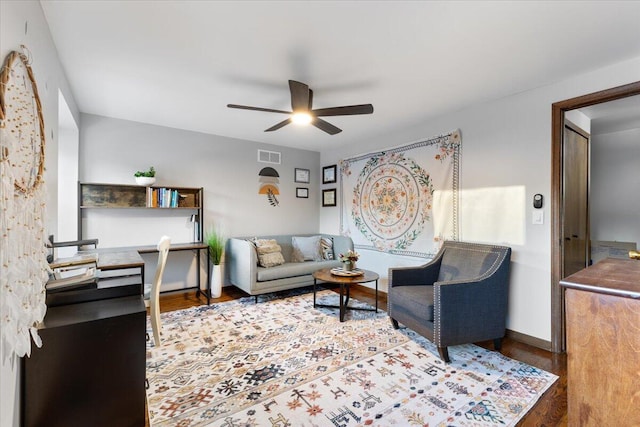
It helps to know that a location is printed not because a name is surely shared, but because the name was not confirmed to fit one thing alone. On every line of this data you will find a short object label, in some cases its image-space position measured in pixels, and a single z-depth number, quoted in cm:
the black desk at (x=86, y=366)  131
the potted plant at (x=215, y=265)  388
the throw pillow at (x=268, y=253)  388
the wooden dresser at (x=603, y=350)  99
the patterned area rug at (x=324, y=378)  169
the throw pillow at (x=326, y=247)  451
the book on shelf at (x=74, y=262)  192
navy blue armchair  229
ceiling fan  227
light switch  258
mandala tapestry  333
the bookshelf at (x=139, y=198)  334
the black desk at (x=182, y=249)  330
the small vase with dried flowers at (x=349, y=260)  336
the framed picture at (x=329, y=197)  505
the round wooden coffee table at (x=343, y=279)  303
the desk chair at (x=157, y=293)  234
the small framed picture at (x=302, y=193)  512
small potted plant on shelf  351
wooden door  277
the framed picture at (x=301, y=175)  507
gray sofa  365
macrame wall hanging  98
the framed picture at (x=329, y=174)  504
